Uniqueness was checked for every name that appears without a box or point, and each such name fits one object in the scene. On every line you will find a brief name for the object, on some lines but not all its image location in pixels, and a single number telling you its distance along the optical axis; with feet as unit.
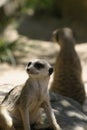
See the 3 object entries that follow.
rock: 12.60
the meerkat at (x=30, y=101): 10.31
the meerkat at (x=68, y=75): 19.10
